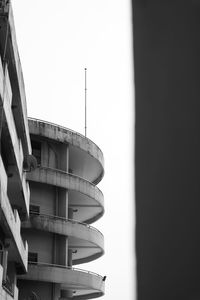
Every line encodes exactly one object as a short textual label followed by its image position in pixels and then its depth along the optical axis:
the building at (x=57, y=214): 26.53
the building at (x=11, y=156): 16.84
